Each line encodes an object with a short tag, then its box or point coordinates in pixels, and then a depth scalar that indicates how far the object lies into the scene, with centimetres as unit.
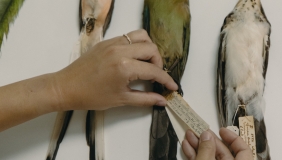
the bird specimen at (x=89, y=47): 100
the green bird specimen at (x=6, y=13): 118
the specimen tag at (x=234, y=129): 93
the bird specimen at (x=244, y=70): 96
